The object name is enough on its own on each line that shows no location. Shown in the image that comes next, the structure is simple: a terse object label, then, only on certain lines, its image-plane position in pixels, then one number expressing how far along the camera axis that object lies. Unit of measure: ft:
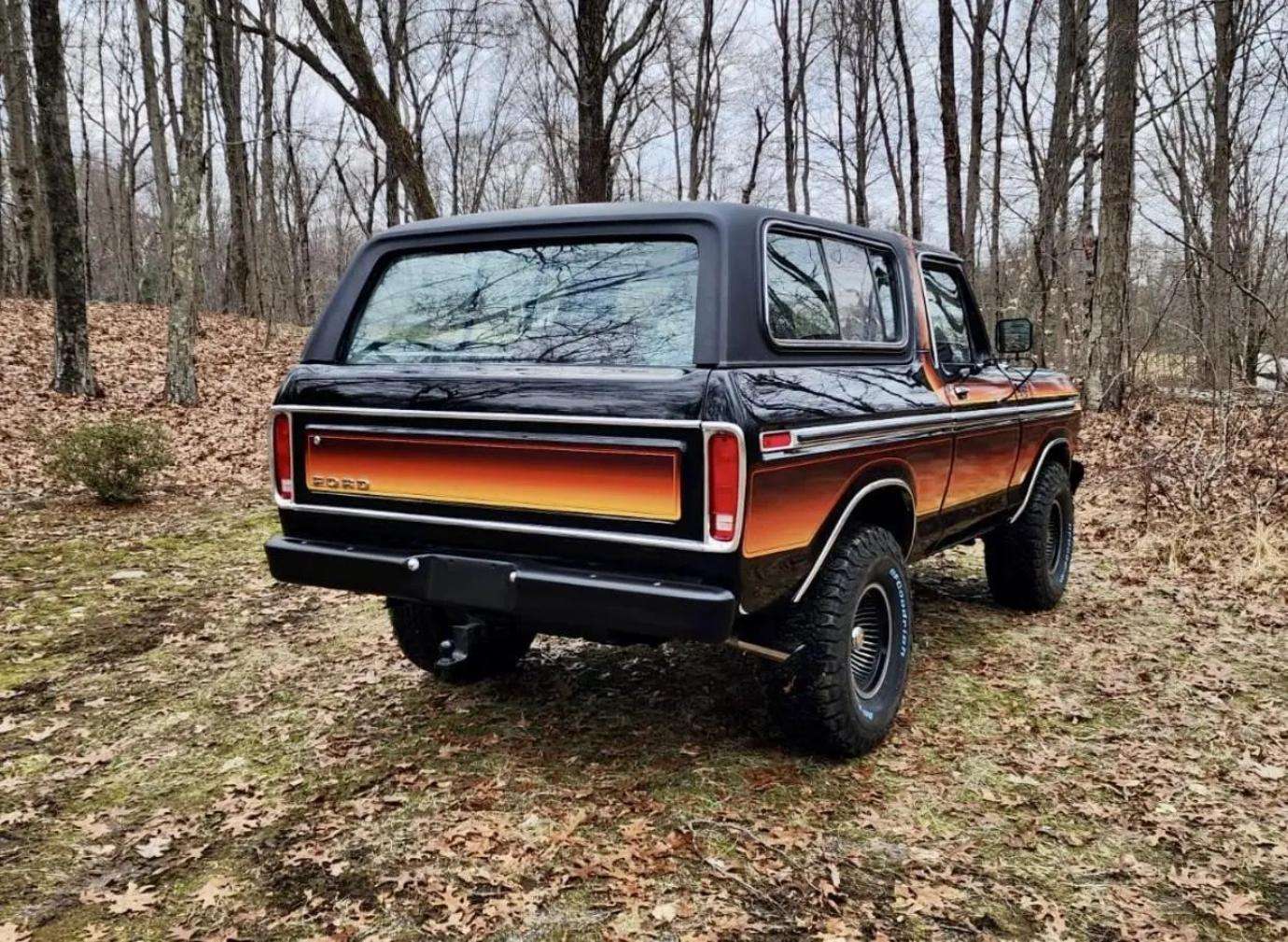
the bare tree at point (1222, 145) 49.19
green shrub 24.13
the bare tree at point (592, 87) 38.40
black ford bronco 8.70
